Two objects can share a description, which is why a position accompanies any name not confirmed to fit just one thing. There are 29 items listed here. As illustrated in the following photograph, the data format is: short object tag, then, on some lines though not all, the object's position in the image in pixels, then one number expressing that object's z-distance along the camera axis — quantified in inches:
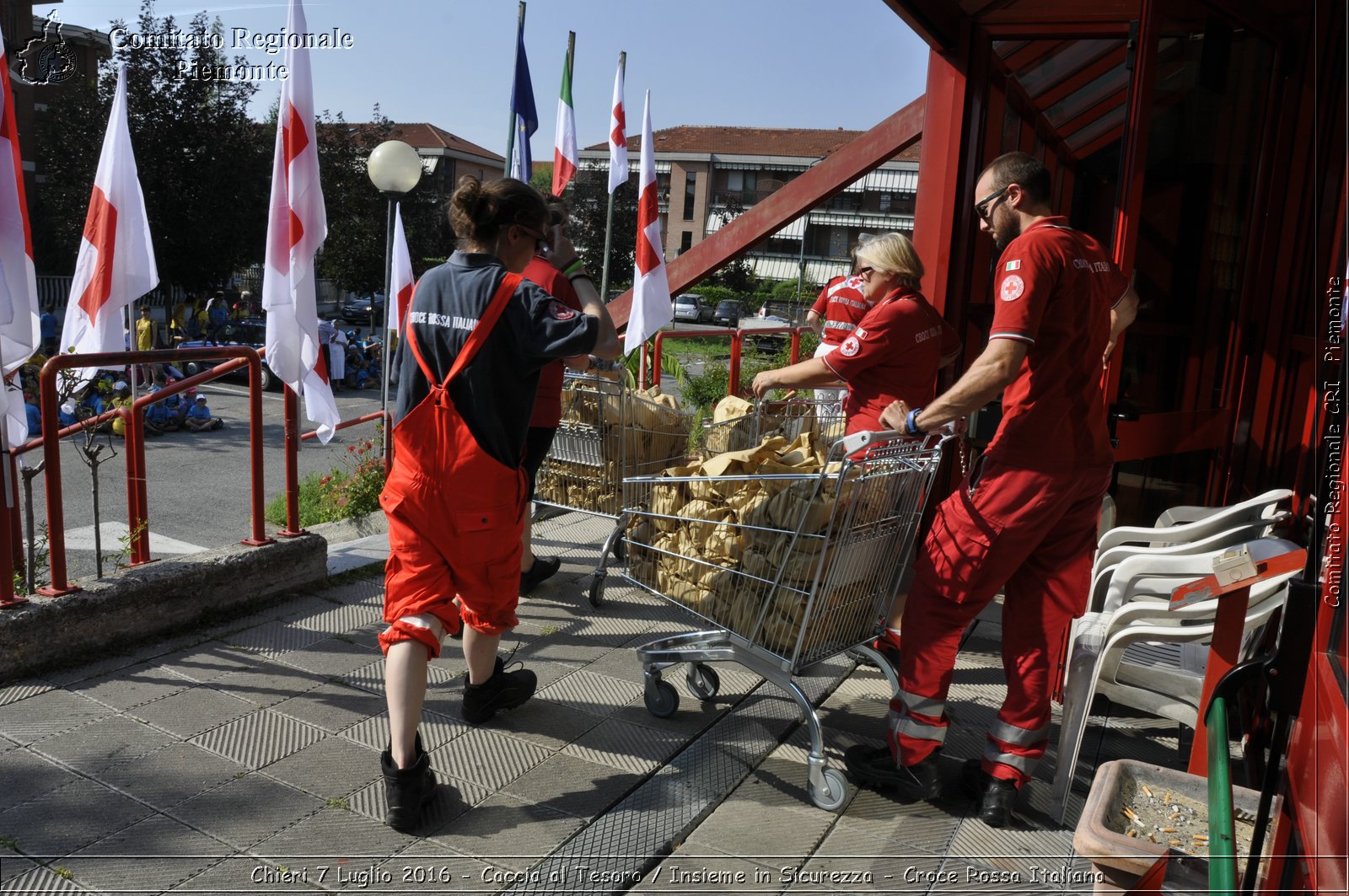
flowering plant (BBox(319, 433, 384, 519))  336.8
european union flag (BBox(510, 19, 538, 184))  378.0
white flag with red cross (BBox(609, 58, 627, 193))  416.5
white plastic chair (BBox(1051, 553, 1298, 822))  136.2
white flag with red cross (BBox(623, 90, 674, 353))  313.3
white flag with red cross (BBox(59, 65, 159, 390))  249.6
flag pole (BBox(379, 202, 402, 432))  355.3
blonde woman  165.8
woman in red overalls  123.5
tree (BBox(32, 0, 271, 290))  1083.3
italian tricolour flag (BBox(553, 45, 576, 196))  414.6
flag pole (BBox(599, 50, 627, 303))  440.1
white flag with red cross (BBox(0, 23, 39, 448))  154.9
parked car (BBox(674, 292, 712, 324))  2272.4
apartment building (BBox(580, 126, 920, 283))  2770.7
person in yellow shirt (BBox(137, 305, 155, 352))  663.1
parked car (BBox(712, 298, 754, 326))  2216.2
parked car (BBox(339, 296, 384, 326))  1647.4
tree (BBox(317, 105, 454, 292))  1408.7
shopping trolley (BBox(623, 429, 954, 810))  132.1
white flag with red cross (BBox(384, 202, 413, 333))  359.3
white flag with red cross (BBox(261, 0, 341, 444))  224.1
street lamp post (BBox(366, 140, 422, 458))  495.5
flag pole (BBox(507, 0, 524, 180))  393.4
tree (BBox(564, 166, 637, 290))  1760.6
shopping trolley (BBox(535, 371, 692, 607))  210.8
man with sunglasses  129.4
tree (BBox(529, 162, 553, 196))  2490.8
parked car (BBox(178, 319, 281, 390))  944.3
